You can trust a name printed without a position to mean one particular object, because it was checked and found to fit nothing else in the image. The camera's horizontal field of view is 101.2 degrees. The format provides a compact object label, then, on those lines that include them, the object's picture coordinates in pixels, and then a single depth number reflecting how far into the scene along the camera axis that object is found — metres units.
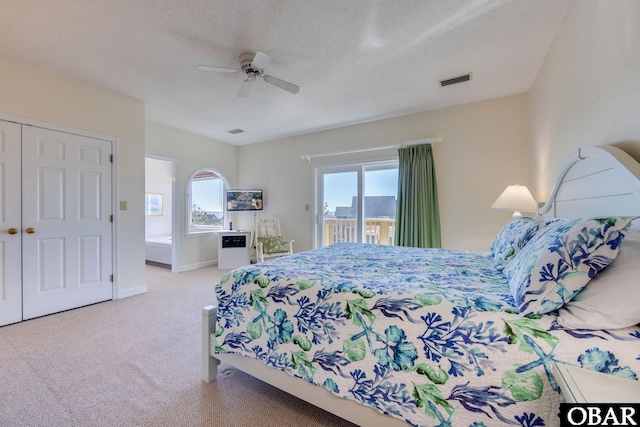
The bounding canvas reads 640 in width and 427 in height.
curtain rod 3.60
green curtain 3.57
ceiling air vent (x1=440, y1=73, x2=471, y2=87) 2.71
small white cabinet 4.82
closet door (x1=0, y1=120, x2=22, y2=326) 2.43
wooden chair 4.57
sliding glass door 4.10
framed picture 6.74
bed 0.85
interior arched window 5.67
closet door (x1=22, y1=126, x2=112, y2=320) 2.59
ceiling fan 2.19
